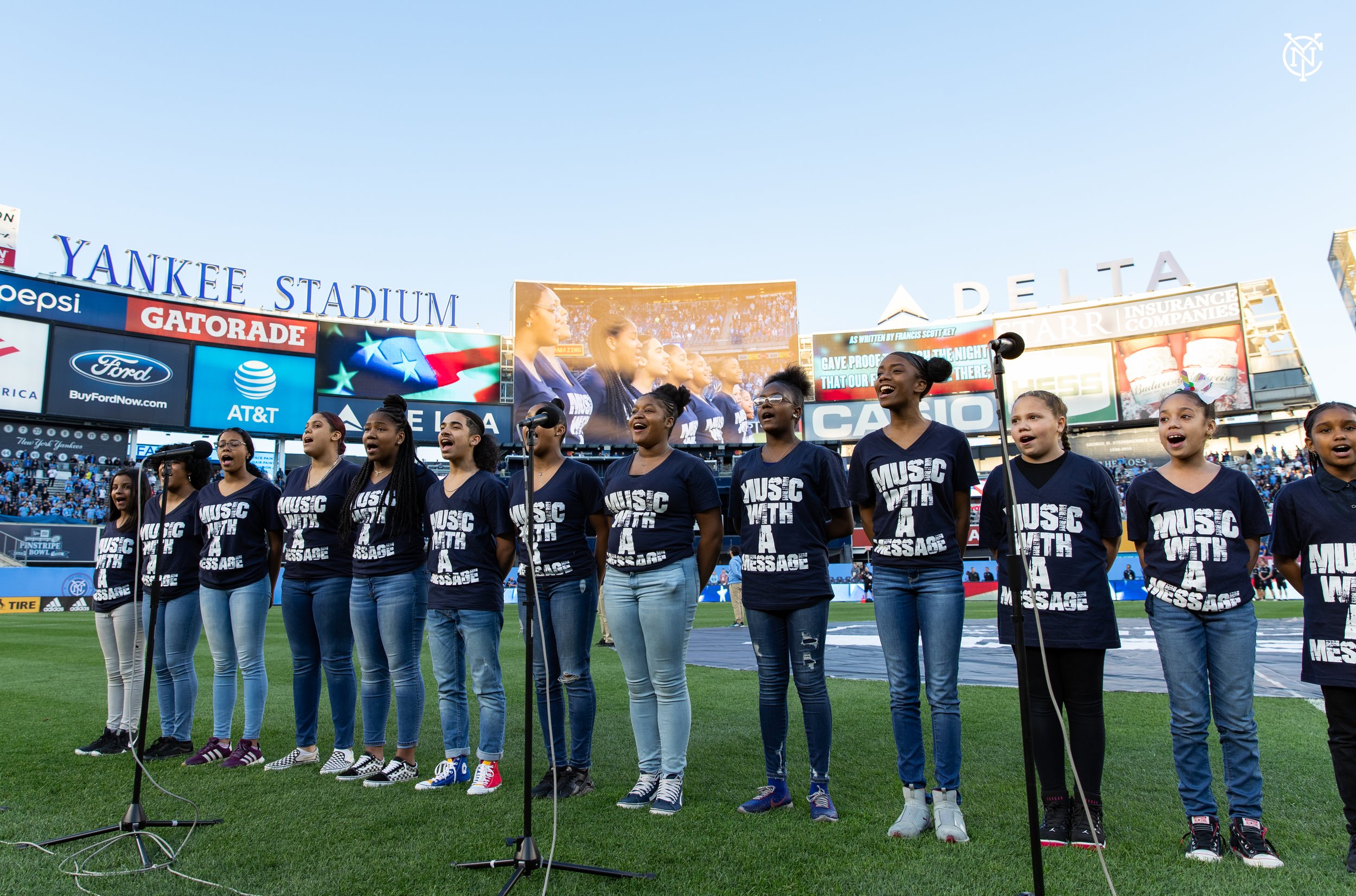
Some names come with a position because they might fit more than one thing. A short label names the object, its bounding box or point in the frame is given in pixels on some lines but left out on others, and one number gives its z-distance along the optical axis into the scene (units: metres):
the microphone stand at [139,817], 3.62
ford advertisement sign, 30.20
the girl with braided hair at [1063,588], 3.63
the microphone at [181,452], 4.30
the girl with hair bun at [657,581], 4.27
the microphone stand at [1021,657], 2.49
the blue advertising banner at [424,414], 35.38
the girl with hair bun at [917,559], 3.75
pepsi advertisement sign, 29.61
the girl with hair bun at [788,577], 4.05
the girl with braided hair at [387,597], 4.81
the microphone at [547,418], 3.75
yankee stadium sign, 32.25
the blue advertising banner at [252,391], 32.78
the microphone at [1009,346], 2.80
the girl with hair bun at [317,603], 5.07
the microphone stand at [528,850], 3.07
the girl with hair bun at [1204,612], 3.42
